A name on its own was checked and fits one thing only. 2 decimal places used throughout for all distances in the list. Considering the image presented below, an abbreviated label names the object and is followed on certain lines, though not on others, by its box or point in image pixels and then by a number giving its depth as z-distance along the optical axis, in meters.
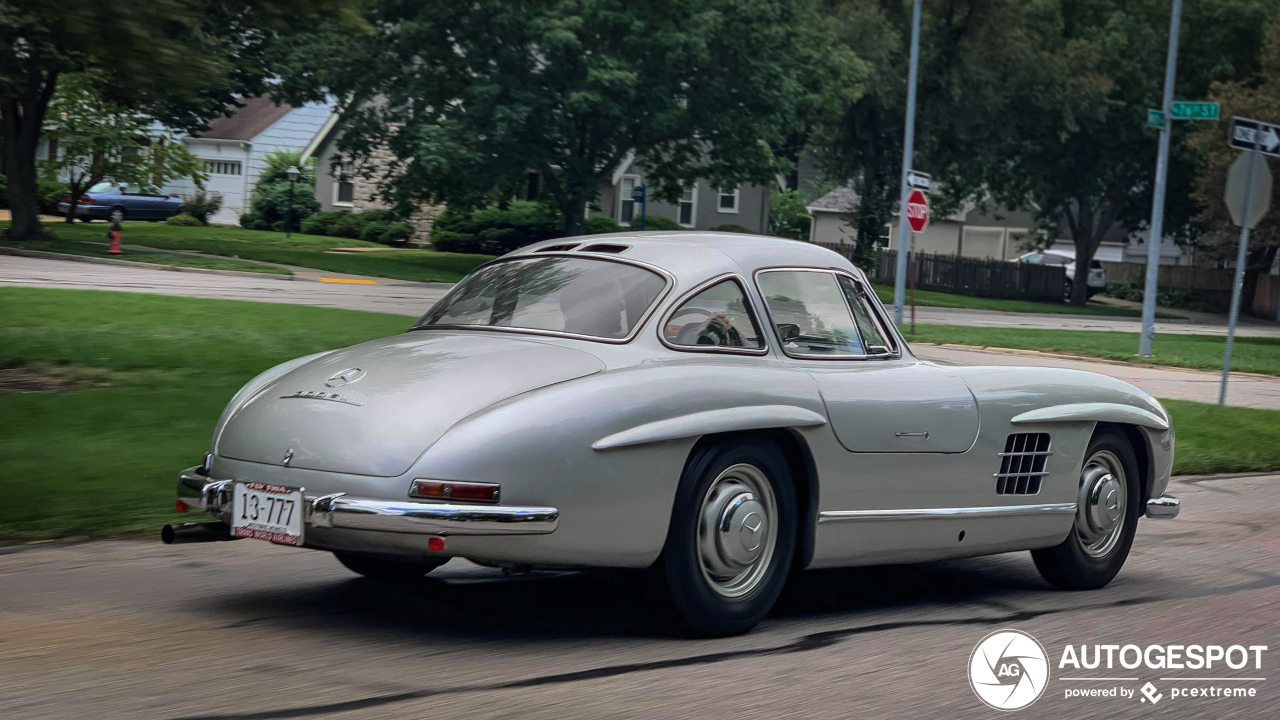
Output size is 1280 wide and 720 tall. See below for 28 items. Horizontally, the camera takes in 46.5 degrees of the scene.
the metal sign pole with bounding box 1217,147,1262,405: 15.52
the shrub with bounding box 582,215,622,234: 47.64
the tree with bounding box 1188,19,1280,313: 40.88
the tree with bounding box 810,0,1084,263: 48.78
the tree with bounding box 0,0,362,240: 9.98
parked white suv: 64.12
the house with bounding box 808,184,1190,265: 77.69
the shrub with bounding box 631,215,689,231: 50.38
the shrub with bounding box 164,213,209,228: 55.06
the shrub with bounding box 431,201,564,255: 49.28
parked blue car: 53.16
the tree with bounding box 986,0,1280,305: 51.78
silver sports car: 4.97
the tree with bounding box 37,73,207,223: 43.53
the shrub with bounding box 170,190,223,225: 56.59
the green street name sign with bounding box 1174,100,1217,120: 22.08
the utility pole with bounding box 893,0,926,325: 32.25
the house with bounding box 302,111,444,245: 57.81
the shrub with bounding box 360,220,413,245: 52.03
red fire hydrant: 33.72
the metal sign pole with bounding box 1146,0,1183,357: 25.42
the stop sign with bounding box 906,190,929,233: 27.11
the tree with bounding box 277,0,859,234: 38.09
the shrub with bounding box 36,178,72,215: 52.69
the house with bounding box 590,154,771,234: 64.44
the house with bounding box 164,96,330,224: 61.94
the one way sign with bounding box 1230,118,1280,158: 15.76
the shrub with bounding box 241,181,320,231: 55.12
